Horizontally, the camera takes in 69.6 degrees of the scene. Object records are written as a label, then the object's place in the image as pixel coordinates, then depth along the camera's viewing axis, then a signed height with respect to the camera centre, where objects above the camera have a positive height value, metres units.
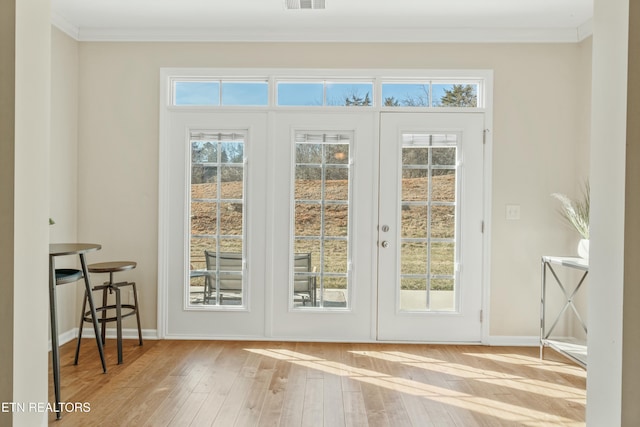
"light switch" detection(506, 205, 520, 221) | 4.02 -0.04
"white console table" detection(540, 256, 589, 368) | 3.32 -0.90
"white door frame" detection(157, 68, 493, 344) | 4.00 +0.83
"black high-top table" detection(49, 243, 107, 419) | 2.52 -0.44
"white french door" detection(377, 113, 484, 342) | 4.02 -0.17
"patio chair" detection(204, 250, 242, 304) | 4.11 -0.62
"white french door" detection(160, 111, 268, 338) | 4.07 -0.18
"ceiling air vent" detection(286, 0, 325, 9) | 3.36 +1.49
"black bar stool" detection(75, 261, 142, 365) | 3.46 -0.76
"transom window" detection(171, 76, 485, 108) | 4.07 +1.01
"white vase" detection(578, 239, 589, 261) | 3.47 -0.30
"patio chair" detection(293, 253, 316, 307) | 4.10 -0.62
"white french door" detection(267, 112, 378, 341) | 4.04 -0.19
